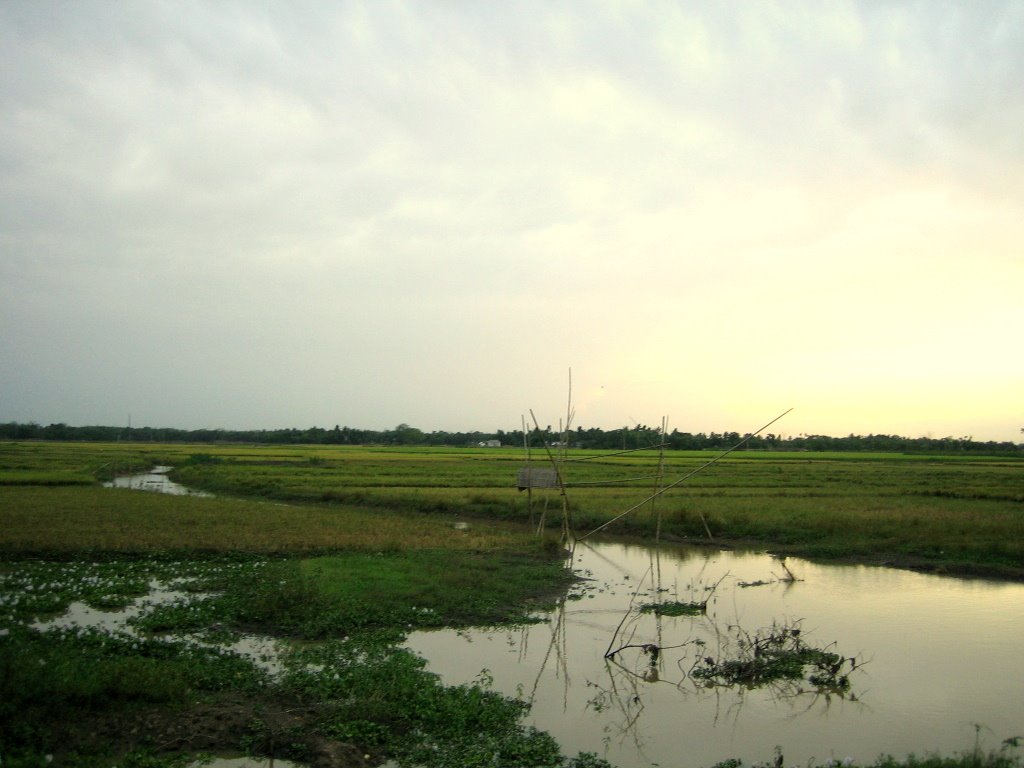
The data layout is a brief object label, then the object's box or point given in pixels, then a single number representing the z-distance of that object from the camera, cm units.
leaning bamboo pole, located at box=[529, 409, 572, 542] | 1450
